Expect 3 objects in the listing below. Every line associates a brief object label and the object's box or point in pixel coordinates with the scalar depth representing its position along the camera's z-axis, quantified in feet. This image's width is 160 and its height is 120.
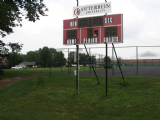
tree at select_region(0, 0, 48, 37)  63.21
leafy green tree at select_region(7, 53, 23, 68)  71.16
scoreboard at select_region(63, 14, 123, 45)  32.19
